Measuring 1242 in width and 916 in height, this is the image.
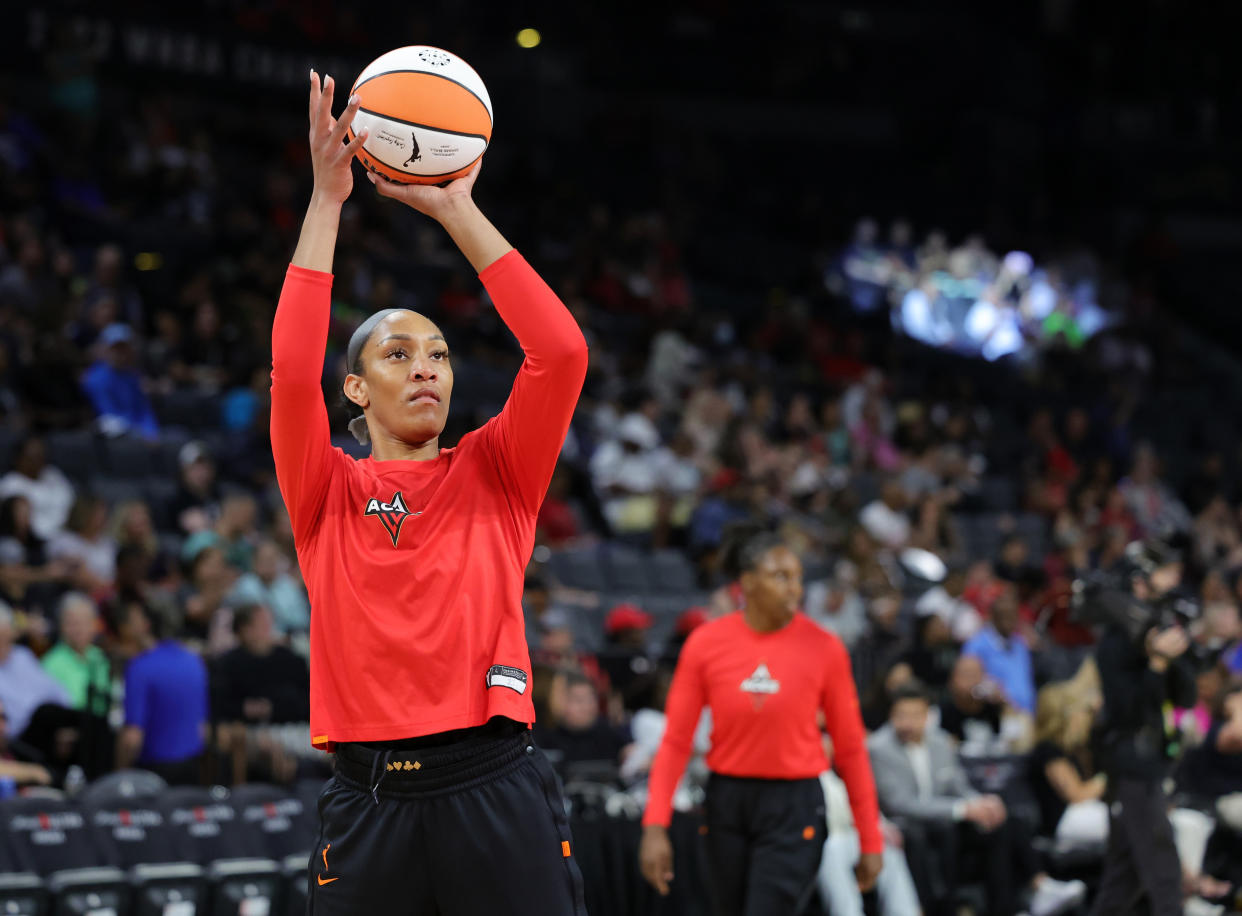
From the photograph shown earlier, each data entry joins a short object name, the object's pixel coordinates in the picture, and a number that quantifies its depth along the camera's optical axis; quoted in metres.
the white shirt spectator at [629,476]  13.95
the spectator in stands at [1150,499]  17.16
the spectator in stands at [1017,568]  13.88
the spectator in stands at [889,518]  14.34
